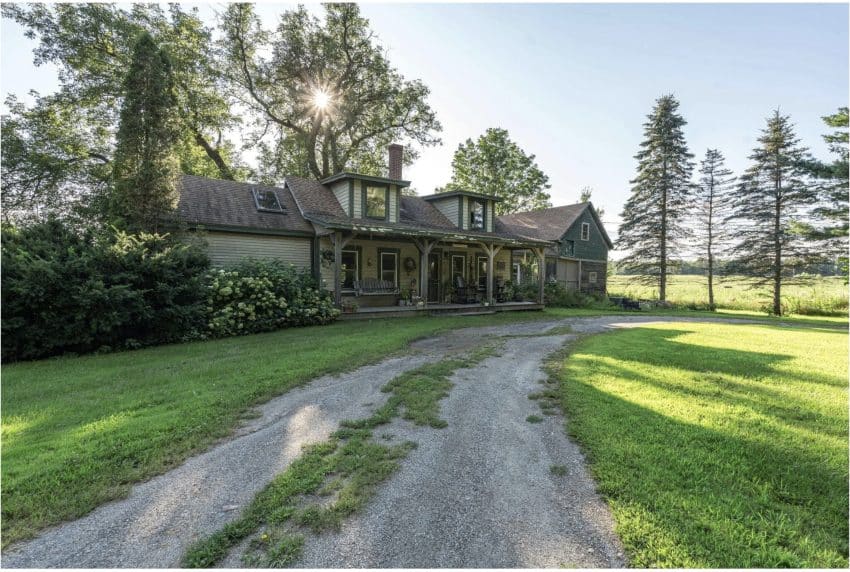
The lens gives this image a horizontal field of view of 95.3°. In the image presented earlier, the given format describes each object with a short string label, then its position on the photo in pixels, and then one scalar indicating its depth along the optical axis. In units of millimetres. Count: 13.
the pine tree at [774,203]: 22625
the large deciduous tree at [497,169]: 30859
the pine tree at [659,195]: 25625
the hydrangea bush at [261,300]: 9859
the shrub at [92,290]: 7156
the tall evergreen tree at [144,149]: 9844
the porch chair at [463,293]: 16750
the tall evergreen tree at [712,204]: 25562
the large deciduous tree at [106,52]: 15734
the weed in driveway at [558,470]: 3174
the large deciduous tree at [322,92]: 20781
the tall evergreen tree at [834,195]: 16234
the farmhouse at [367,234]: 12695
